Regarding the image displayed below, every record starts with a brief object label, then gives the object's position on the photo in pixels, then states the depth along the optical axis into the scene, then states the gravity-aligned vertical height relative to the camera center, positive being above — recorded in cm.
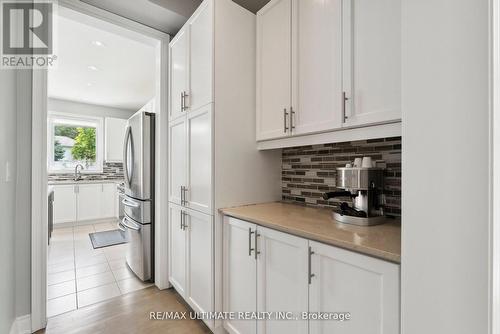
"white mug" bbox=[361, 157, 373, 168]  130 +2
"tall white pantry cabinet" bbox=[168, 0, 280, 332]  164 +18
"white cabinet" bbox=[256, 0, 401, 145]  113 +60
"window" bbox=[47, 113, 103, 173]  493 +54
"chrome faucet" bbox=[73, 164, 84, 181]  493 -14
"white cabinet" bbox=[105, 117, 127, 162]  513 +64
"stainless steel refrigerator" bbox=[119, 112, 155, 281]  239 -26
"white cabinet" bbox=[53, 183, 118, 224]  455 -73
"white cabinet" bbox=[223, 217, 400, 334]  85 -54
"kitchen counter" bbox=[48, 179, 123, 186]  454 -30
